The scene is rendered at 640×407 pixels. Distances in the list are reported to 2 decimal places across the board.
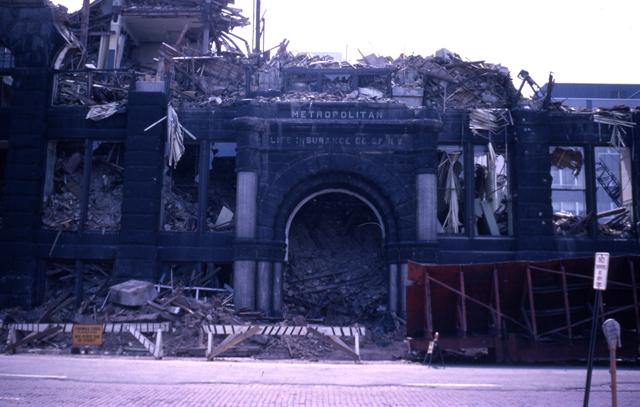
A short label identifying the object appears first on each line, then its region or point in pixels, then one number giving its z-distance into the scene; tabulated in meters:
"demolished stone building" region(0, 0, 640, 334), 21.36
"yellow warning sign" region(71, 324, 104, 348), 18.39
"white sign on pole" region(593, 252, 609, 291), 9.49
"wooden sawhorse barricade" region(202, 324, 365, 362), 17.44
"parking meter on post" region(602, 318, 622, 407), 8.66
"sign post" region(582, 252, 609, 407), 9.47
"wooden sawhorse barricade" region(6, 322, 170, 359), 18.47
